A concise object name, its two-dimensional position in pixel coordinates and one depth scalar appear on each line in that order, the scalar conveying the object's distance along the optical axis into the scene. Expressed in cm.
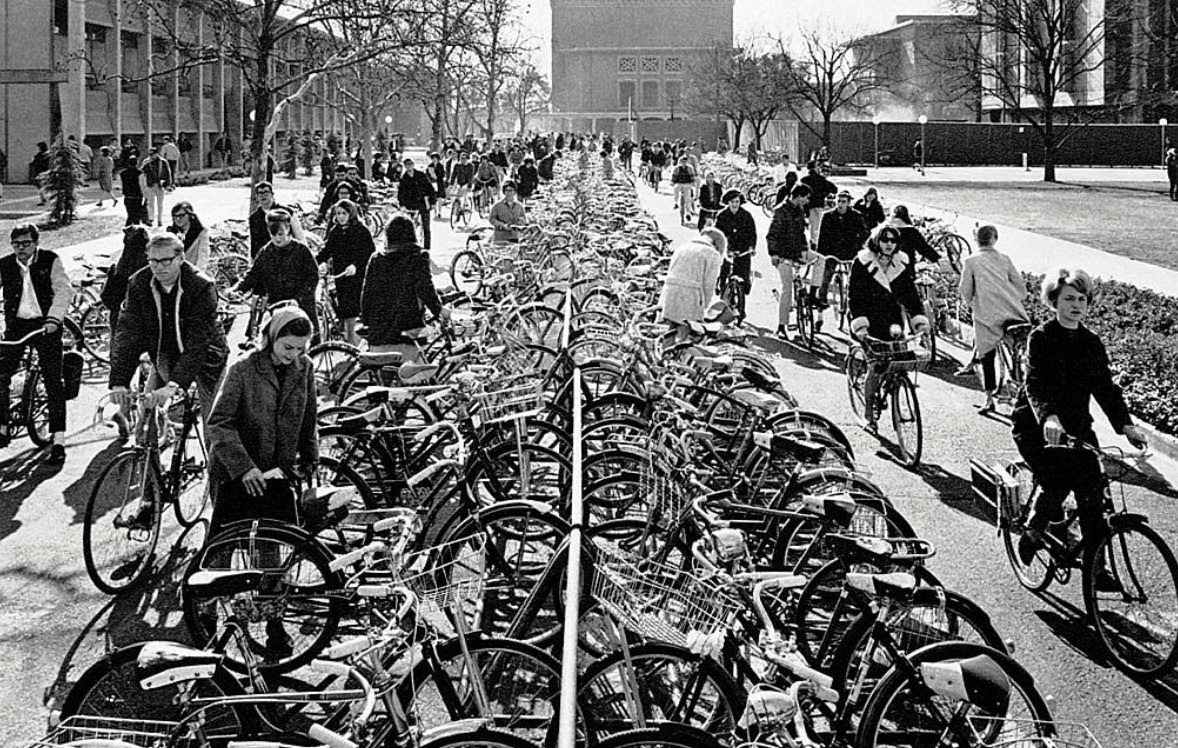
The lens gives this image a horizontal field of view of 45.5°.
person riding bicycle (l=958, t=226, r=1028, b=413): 1190
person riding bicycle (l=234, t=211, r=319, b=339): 1218
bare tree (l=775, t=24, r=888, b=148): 6612
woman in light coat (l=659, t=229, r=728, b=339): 1181
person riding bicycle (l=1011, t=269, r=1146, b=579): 720
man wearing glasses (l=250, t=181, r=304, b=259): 1631
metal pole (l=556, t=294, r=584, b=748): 348
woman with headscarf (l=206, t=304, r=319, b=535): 665
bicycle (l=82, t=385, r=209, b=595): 746
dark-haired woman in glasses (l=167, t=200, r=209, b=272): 1254
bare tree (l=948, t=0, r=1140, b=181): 5829
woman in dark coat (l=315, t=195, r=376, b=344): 1413
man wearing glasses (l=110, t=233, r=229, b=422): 826
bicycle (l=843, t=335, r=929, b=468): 1037
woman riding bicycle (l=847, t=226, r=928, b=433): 1104
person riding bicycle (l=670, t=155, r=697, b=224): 3366
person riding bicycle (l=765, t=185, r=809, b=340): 1594
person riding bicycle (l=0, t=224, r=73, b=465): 1025
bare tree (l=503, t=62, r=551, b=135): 8356
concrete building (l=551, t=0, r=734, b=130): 13500
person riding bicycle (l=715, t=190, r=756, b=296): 1658
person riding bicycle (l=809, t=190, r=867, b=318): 1620
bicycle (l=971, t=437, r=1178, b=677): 642
